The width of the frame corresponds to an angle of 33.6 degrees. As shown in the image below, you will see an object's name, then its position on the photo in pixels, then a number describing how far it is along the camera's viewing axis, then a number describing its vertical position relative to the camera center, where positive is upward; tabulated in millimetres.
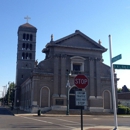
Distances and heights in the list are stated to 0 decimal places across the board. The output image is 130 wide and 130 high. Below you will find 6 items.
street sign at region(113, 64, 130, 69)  15442 +2163
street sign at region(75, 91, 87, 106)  10898 -83
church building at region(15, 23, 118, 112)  45156 +4627
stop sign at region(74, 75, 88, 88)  10523 +746
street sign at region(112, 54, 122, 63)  15442 +2801
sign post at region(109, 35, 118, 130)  15789 +340
